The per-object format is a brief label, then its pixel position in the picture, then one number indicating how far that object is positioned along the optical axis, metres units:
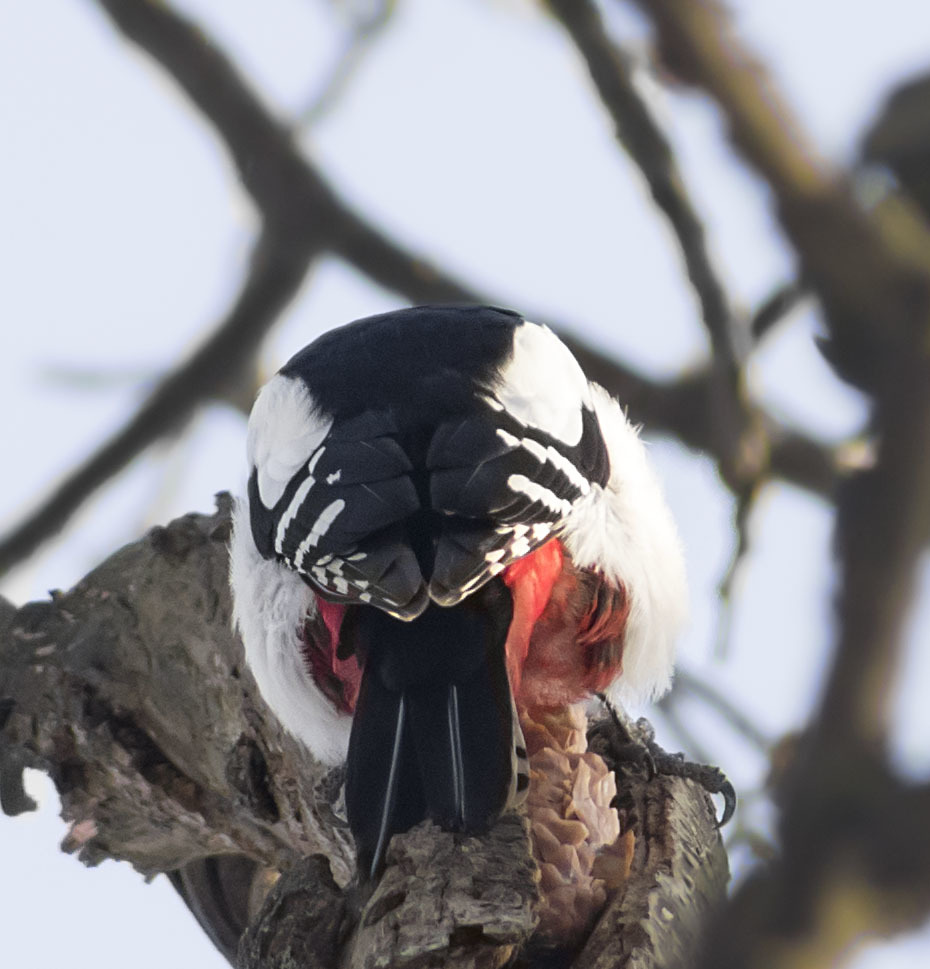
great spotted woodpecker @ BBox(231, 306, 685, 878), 5.00
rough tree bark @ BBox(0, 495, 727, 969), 6.76
